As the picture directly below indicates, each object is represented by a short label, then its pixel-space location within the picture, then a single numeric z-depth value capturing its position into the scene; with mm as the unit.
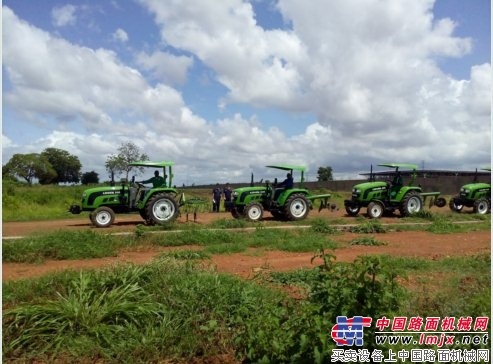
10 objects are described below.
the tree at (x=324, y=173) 58875
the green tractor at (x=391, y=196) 20094
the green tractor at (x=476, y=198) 23641
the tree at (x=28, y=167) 51562
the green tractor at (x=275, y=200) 17969
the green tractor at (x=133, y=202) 15852
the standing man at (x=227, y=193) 23266
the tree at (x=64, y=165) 60281
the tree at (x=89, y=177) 59875
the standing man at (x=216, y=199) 25078
